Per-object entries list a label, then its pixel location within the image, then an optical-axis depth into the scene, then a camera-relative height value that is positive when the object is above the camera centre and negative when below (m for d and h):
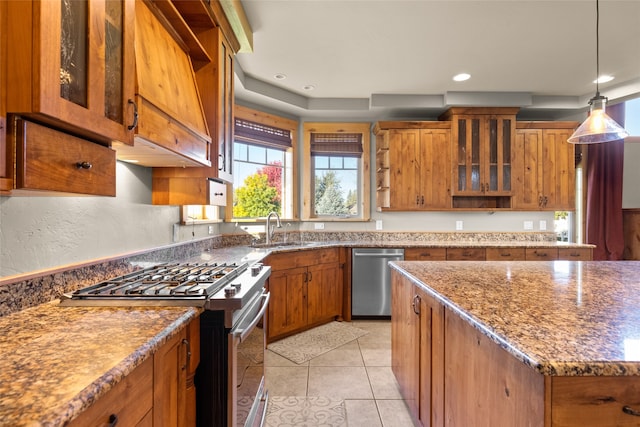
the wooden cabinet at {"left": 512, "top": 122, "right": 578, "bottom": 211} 3.93 +0.58
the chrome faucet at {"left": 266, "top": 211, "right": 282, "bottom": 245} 3.38 -0.19
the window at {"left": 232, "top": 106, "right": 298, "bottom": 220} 3.62 +0.59
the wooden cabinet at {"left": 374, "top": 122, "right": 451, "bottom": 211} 3.90 +0.60
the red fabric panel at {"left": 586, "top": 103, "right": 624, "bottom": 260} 4.14 +0.21
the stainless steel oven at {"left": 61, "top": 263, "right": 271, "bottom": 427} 1.23 -0.45
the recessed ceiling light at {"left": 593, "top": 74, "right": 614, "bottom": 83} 3.36 +1.46
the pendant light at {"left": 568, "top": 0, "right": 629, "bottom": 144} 2.06 +0.59
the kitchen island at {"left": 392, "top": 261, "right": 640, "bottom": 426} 0.77 -0.36
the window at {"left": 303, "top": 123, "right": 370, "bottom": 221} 4.21 +0.60
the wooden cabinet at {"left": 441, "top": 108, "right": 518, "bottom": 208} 3.88 +0.79
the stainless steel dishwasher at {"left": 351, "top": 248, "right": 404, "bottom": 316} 3.67 -0.78
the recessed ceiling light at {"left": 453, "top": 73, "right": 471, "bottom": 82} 3.33 +1.46
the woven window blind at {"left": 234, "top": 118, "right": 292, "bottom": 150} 3.58 +0.94
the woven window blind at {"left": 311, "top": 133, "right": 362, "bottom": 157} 4.22 +0.94
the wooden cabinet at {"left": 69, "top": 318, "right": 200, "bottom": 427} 0.73 -0.51
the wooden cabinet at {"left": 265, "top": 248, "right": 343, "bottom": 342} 3.04 -0.80
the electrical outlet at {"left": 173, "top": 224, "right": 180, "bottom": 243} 2.39 -0.15
